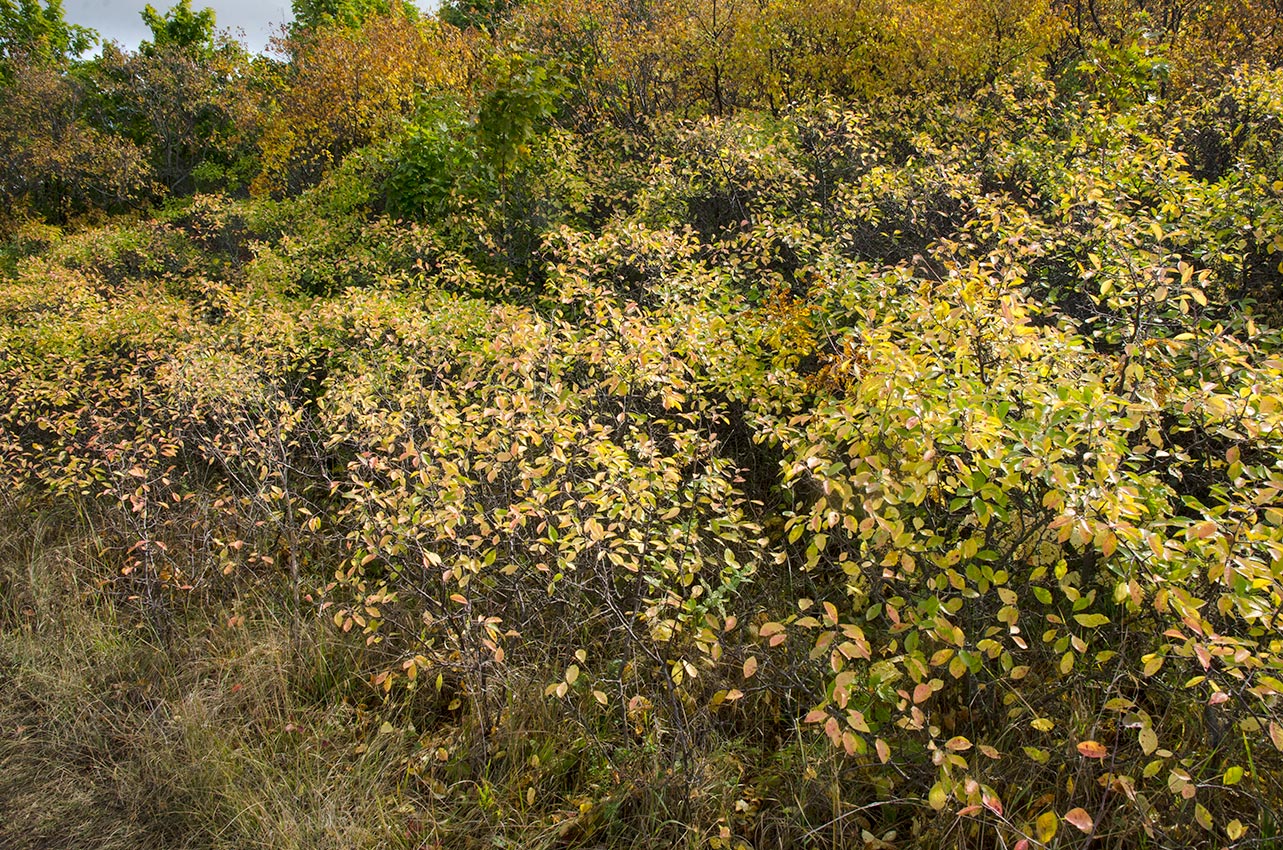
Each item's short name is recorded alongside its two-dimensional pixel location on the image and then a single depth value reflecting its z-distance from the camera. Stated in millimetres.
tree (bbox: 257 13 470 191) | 10734
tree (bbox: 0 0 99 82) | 22359
